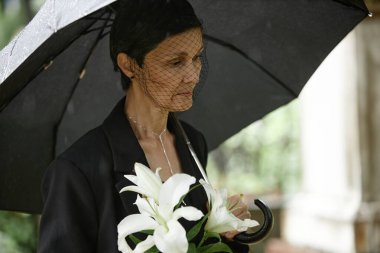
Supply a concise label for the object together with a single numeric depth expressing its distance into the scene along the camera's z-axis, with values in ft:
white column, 21.45
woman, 8.24
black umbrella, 9.71
